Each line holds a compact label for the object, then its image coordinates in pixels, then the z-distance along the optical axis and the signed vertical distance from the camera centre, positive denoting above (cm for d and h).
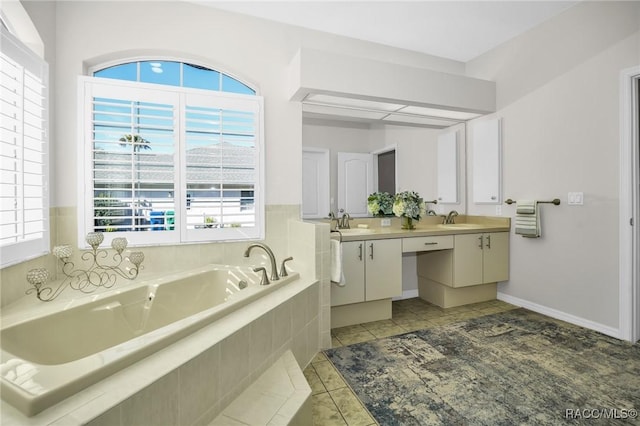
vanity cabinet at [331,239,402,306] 265 -52
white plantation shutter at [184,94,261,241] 261 +40
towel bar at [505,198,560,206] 280 +9
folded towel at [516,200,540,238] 292 -7
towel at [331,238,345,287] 240 -42
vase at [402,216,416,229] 316 -11
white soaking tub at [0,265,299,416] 95 -53
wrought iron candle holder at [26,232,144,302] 203 -42
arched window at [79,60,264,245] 238 +47
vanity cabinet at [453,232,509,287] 310 -48
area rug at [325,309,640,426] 161 -102
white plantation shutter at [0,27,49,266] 171 +36
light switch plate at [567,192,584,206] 265 +12
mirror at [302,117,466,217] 311 +67
